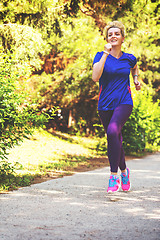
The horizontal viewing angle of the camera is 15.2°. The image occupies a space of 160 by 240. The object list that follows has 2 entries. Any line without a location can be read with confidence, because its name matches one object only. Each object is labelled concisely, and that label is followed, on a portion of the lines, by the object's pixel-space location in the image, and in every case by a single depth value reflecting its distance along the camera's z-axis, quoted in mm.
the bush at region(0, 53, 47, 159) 8576
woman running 7359
